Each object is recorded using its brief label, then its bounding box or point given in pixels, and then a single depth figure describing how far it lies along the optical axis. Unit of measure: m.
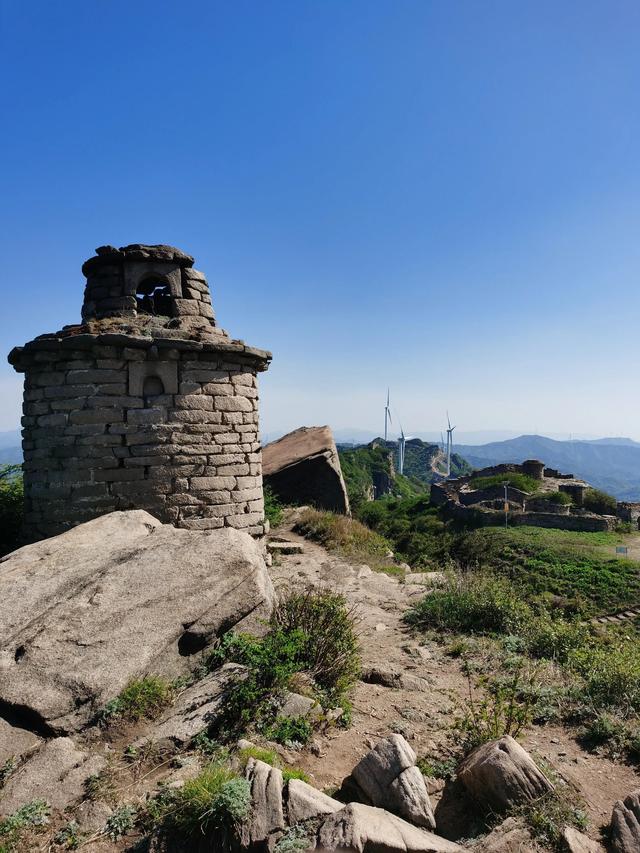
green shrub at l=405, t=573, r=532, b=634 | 6.46
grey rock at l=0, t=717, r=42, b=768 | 3.32
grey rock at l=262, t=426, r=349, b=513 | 14.73
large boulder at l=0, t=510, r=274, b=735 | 3.66
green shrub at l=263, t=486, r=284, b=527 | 12.97
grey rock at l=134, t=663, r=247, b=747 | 3.58
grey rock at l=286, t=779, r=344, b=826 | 2.77
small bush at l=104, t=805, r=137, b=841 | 2.89
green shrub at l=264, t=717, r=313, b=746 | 3.68
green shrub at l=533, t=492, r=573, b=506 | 32.03
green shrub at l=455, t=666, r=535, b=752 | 3.81
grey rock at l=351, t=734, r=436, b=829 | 2.96
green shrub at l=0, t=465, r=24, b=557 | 8.57
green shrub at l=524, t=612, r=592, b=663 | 5.61
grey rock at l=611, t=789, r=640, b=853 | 2.72
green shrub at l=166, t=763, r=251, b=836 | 2.69
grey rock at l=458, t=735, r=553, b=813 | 3.05
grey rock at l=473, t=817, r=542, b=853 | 2.75
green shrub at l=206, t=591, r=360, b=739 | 3.80
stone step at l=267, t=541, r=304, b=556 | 10.75
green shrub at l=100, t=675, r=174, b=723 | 3.68
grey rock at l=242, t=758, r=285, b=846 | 2.67
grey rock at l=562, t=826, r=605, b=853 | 2.69
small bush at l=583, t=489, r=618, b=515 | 31.83
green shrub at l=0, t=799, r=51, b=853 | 2.74
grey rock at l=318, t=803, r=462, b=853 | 2.48
